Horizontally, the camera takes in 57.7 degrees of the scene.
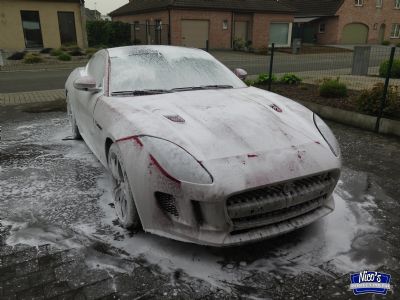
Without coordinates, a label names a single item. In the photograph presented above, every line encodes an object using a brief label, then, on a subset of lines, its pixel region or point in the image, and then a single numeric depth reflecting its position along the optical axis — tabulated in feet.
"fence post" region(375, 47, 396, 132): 19.98
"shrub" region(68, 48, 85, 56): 67.41
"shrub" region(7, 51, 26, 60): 63.10
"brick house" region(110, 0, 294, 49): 90.33
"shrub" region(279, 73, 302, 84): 33.47
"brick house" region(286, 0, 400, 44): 117.29
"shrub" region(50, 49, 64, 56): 66.71
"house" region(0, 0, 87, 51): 71.67
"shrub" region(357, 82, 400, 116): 20.61
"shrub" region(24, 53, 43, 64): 59.84
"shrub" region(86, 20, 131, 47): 96.53
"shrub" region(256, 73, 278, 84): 32.94
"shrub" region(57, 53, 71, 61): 62.88
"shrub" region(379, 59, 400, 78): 38.40
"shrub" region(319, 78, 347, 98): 26.63
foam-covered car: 8.27
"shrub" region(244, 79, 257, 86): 32.91
